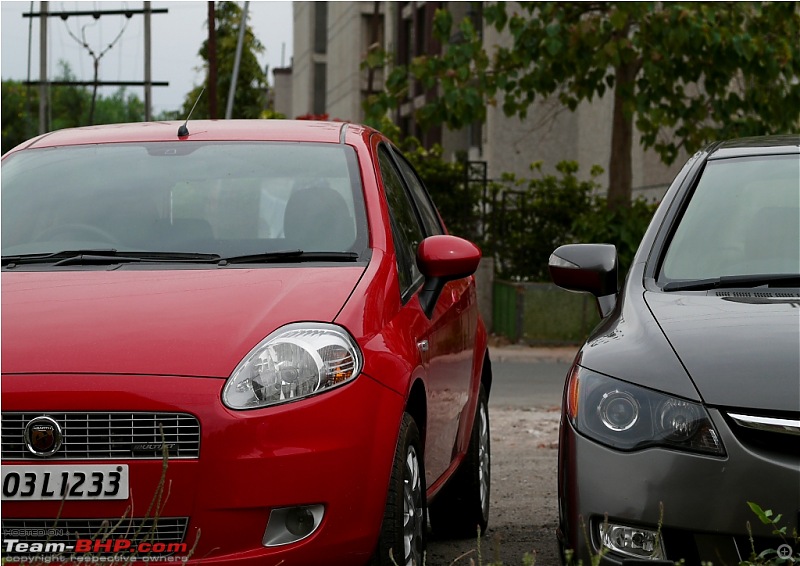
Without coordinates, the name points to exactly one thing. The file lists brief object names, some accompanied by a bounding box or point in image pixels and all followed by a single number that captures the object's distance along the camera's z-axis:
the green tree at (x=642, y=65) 15.69
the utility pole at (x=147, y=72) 41.12
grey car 3.60
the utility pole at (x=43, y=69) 39.62
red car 3.78
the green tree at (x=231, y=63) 60.28
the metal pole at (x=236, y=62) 38.10
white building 26.12
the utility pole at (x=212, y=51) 33.92
